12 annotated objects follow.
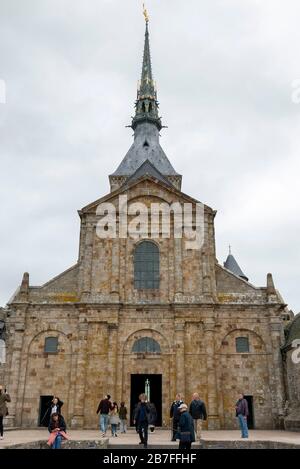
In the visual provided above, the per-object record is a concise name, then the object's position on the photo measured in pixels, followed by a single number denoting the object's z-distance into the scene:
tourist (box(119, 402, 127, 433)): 20.62
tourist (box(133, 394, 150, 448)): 14.71
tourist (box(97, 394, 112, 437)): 18.72
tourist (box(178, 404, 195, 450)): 10.68
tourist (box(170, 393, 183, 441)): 15.00
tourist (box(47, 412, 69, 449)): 12.88
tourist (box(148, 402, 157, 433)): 18.62
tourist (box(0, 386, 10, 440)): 14.32
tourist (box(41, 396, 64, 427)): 23.03
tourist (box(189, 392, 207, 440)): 16.55
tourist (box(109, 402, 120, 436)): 18.77
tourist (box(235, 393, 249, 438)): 16.93
